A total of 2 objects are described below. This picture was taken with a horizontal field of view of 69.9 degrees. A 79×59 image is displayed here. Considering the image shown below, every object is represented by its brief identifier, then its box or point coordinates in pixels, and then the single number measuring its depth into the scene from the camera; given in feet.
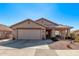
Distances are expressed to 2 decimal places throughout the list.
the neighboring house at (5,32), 29.62
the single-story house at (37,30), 26.62
